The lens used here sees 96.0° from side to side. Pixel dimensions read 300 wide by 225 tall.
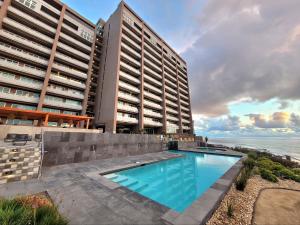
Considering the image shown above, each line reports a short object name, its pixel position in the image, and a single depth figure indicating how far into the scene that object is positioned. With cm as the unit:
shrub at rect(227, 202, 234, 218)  478
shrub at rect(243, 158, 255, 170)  1154
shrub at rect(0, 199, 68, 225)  279
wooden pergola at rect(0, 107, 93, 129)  1802
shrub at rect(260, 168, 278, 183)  897
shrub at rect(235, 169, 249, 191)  723
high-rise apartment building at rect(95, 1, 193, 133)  3312
